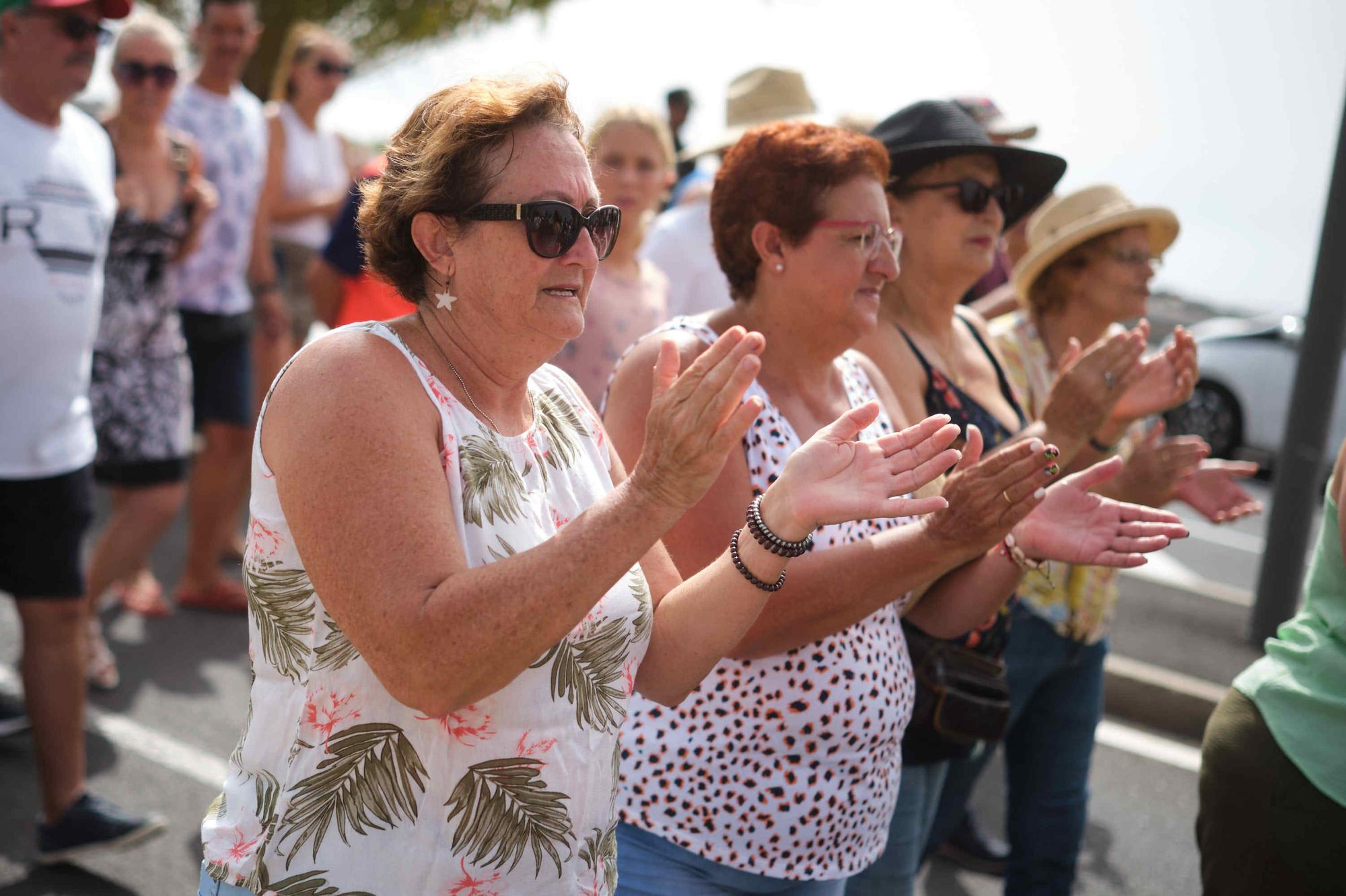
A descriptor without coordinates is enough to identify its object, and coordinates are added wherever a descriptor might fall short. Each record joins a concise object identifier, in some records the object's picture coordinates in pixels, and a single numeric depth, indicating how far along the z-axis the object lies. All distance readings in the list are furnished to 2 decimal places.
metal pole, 5.61
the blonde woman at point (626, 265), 3.94
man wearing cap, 3.48
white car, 11.28
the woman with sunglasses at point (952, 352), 2.82
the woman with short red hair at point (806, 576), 2.28
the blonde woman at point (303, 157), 6.57
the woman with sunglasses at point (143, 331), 4.80
